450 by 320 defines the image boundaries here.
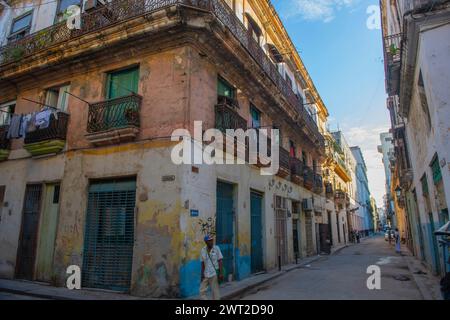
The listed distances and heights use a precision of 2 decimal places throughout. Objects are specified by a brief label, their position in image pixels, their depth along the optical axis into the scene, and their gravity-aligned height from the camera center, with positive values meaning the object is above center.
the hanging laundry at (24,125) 10.36 +3.40
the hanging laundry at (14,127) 10.43 +3.33
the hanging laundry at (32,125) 9.95 +3.27
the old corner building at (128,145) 7.86 +2.43
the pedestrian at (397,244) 19.67 -0.97
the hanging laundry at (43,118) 9.72 +3.40
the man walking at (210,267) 6.25 -0.76
